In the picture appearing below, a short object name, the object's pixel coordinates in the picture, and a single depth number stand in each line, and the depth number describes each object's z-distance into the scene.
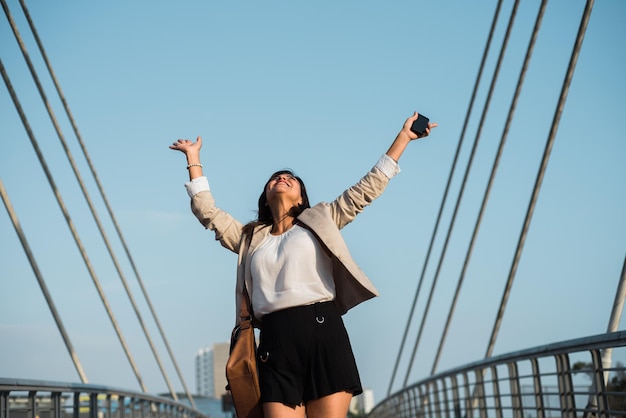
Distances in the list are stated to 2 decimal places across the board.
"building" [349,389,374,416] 101.97
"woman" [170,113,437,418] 3.91
